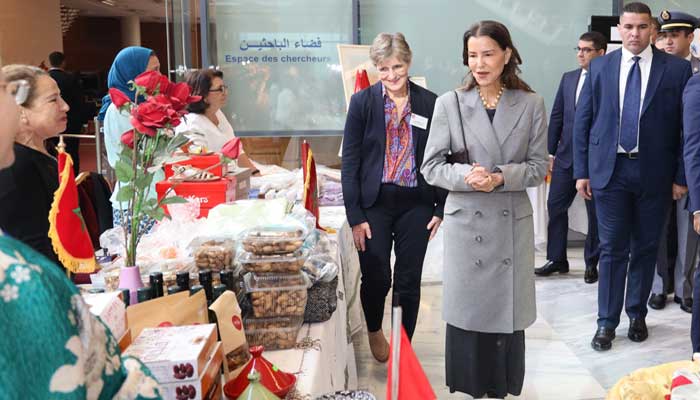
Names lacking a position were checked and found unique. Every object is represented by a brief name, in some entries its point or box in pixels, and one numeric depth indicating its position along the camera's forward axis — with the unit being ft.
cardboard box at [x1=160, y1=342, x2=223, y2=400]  3.38
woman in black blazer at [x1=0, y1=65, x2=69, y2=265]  7.00
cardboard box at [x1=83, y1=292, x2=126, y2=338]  3.34
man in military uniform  13.62
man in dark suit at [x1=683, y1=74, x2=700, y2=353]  10.11
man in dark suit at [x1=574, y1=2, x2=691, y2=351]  11.32
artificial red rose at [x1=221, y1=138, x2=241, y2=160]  8.34
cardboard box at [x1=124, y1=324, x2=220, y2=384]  3.36
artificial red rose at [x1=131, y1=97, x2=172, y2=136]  5.28
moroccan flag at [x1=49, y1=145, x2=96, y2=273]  5.38
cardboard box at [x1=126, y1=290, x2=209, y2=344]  4.12
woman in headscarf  10.56
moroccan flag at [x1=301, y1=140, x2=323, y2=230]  8.30
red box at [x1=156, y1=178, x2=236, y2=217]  8.09
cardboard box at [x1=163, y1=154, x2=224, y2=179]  8.49
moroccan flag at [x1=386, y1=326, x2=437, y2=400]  3.71
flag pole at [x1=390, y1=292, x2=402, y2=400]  3.48
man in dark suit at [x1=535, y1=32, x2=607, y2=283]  15.61
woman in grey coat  8.38
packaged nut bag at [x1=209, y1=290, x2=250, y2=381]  4.52
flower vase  5.15
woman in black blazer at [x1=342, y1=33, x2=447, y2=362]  9.99
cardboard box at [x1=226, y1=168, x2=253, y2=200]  8.96
